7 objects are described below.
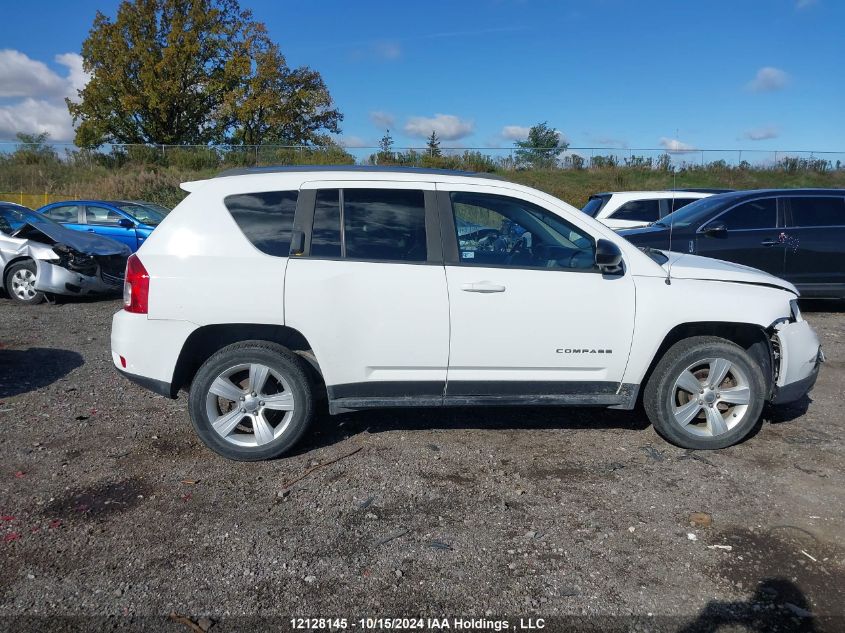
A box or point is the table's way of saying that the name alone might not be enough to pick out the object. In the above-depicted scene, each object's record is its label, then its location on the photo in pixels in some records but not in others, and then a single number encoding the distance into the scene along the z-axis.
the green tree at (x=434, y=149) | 28.44
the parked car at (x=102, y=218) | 14.66
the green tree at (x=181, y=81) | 37.44
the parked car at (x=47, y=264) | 10.05
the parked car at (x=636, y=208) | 11.80
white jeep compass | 4.37
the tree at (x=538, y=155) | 29.66
